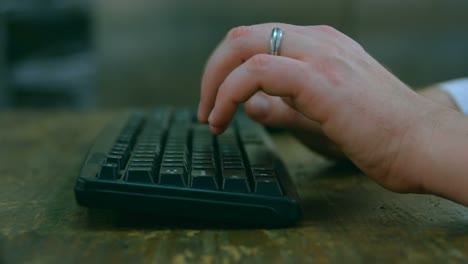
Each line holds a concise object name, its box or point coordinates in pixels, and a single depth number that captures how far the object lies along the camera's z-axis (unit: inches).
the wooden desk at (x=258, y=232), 19.2
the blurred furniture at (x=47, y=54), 81.7
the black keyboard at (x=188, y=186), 21.5
